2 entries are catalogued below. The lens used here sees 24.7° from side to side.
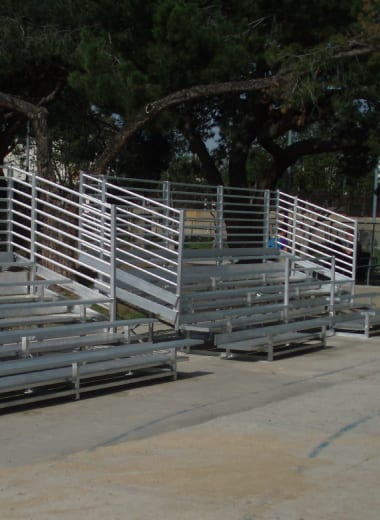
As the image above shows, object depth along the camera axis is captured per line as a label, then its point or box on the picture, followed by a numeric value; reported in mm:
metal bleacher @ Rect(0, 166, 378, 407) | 9875
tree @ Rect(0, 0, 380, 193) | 18531
